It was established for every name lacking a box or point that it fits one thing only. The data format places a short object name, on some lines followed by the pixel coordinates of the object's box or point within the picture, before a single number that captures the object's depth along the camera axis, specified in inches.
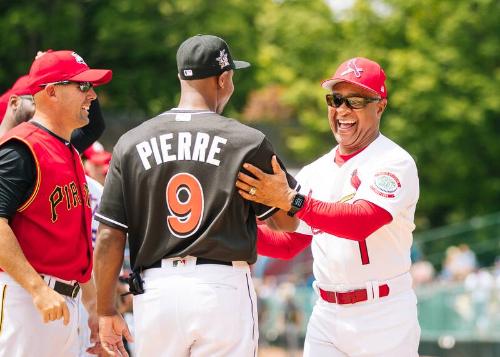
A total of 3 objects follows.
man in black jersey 448.1
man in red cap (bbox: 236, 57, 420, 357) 526.9
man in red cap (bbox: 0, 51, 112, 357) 474.3
